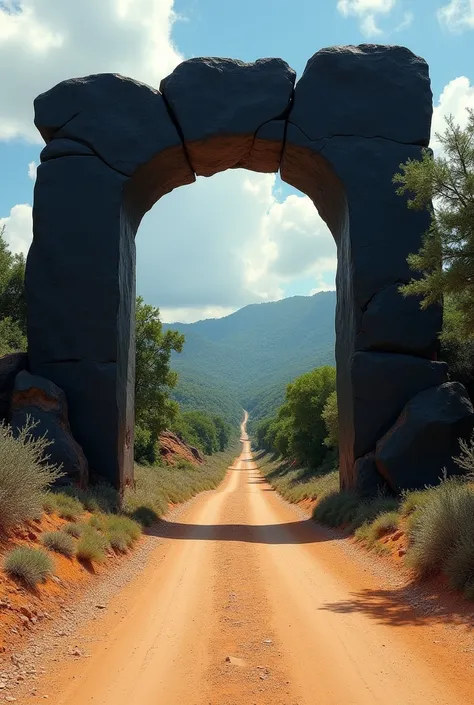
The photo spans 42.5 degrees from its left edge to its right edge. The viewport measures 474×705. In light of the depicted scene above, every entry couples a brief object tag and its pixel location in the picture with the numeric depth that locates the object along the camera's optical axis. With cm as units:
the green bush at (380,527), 971
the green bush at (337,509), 1204
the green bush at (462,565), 625
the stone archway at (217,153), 1274
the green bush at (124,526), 999
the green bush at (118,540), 933
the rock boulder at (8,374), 1216
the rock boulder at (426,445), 1163
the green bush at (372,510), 1080
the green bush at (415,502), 957
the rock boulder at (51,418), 1116
